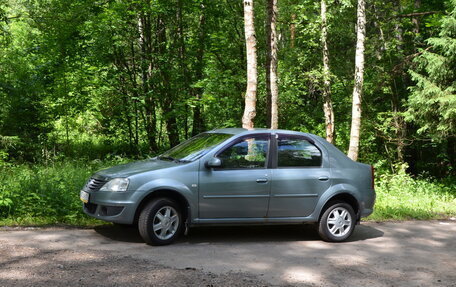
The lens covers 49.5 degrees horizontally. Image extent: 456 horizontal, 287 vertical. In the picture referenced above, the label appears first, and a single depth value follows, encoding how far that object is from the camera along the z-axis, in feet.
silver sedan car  24.00
